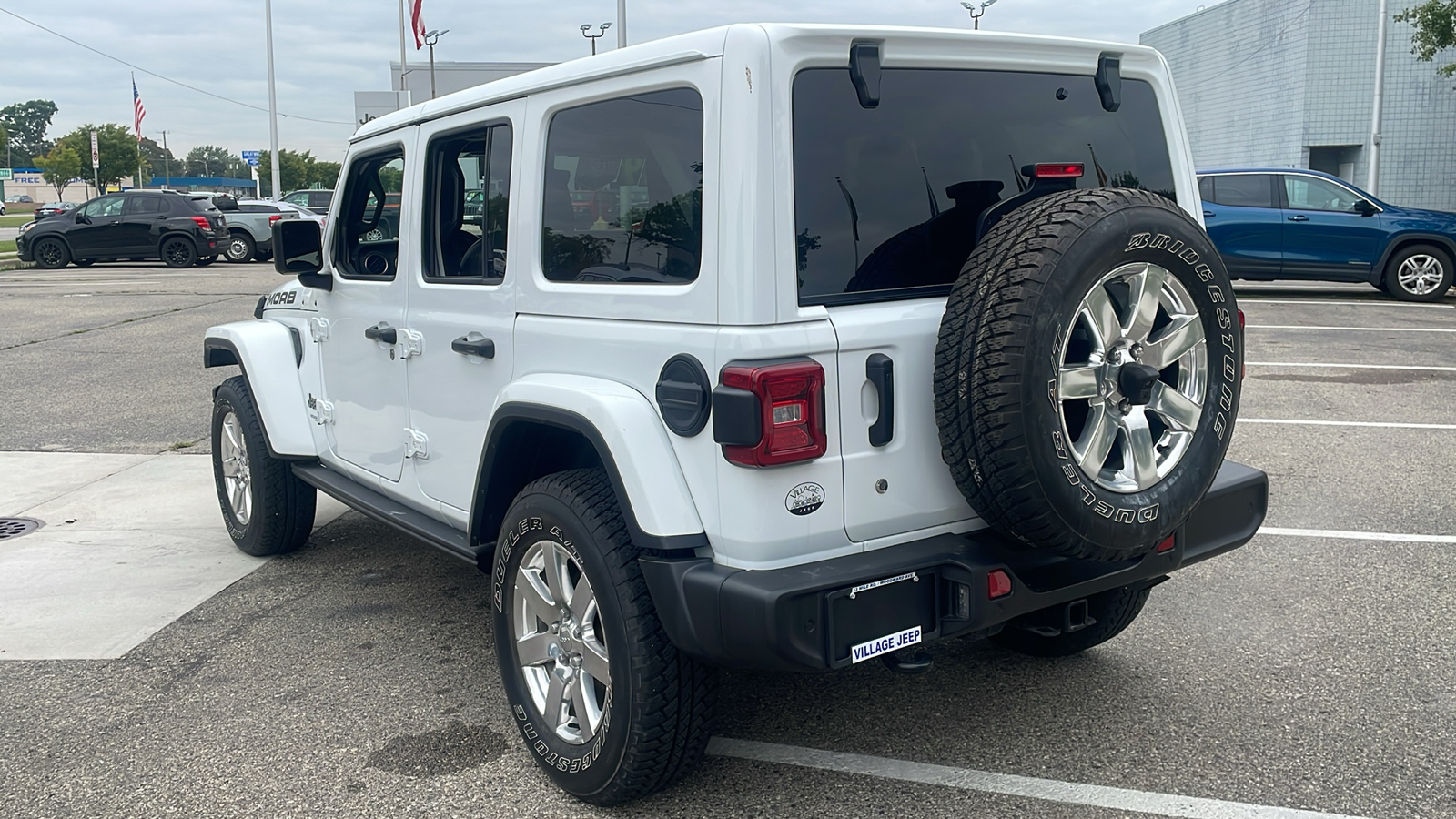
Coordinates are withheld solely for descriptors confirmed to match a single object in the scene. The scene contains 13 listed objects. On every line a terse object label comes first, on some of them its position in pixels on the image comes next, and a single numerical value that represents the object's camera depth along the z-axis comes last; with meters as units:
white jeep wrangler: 2.69
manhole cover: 6.00
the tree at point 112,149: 94.69
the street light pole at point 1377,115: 21.69
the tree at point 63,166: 98.50
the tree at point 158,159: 140.62
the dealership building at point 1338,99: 24.72
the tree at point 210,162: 174.50
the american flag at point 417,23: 30.23
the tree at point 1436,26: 17.75
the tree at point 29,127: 159.75
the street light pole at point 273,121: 40.09
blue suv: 15.30
